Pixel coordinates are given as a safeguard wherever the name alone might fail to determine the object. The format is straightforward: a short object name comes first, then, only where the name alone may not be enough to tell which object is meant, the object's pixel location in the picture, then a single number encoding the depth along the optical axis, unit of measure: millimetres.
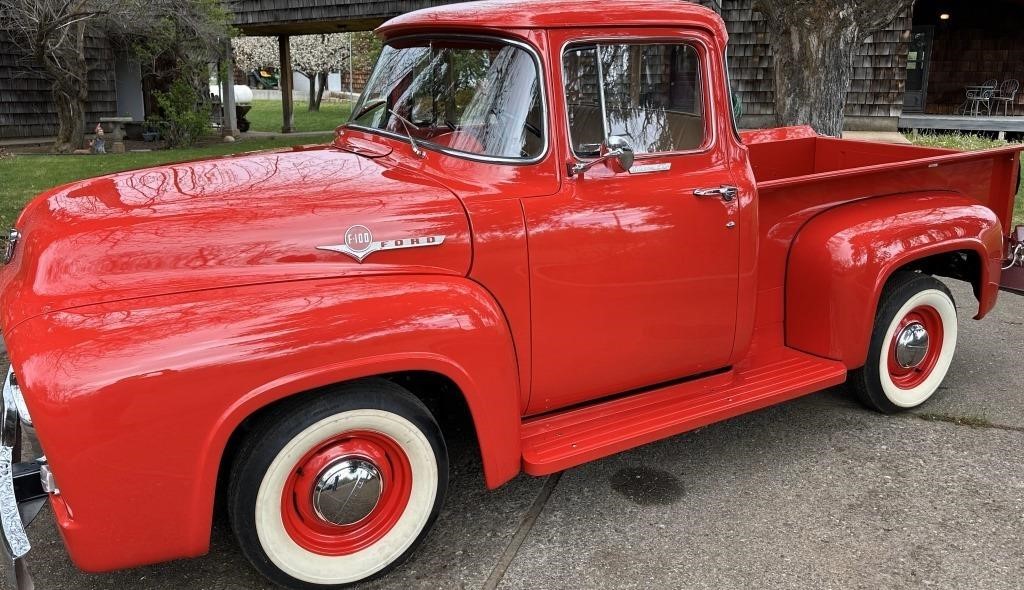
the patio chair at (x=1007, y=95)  16828
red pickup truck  2264
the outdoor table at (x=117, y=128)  15078
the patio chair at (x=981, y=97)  16625
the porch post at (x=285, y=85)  19156
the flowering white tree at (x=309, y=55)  30203
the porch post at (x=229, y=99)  17141
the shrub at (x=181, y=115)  14738
